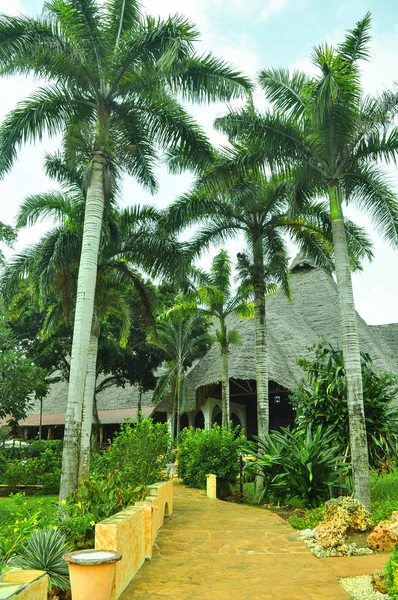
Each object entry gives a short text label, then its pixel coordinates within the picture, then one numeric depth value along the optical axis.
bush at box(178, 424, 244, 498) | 13.20
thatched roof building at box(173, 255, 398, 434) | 22.91
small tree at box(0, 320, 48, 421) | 14.28
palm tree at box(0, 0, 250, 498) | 9.19
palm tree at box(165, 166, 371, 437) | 13.03
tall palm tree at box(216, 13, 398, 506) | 9.24
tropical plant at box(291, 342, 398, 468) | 10.61
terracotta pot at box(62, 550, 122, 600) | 4.05
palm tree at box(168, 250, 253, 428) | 19.59
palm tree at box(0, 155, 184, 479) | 13.06
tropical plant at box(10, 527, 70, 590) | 4.57
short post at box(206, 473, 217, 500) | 12.42
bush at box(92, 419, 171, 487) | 8.62
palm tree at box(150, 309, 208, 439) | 23.38
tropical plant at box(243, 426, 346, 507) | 9.76
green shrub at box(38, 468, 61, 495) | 14.84
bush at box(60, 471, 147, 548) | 5.30
